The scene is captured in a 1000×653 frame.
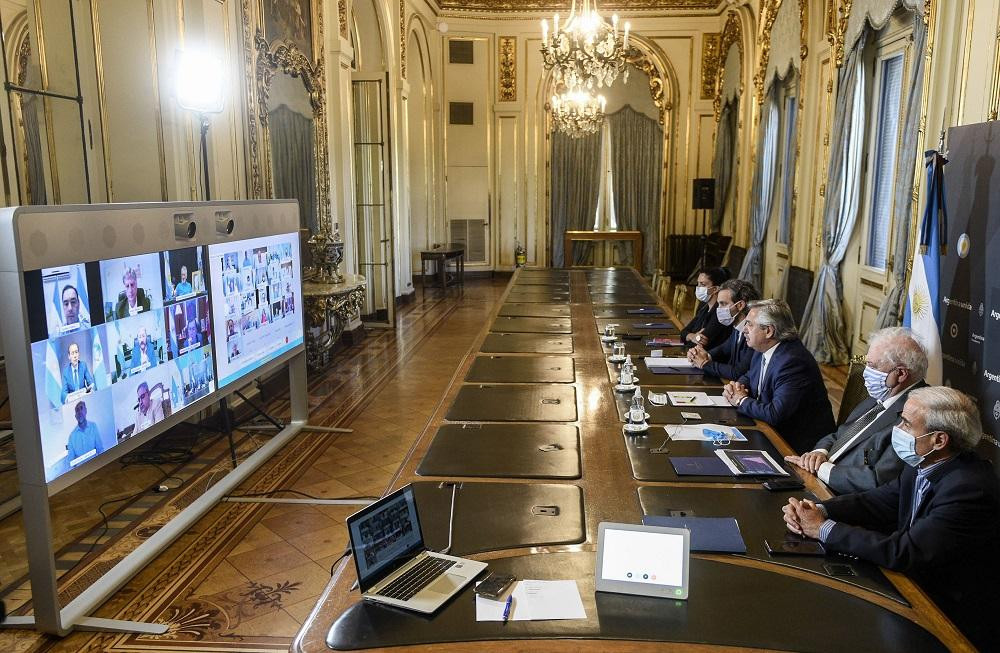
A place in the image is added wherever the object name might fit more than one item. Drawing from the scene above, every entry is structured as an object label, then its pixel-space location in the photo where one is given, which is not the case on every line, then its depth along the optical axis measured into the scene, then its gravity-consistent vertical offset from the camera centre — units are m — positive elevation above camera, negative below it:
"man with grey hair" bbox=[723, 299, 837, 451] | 3.27 -0.81
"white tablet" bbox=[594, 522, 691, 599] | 1.79 -0.84
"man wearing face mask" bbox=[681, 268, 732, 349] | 5.18 -0.79
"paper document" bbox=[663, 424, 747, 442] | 2.93 -0.89
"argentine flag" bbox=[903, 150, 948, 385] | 4.34 -0.35
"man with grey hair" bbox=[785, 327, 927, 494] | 2.62 -0.81
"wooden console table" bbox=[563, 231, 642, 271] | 13.56 -0.57
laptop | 1.79 -0.89
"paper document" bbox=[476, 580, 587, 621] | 1.72 -0.92
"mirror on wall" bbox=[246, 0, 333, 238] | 5.85 +0.80
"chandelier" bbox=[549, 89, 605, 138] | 10.20 +1.29
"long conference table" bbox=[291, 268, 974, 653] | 1.64 -0.91
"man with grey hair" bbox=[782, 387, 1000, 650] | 1.98 -0.86
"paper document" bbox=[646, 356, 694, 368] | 4.16 -0.86
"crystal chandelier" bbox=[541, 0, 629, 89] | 6.34 +1.31
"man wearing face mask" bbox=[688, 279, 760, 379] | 4.29 -0.70
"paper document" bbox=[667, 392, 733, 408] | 3.42 -0.88
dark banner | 3.74 -0.37
